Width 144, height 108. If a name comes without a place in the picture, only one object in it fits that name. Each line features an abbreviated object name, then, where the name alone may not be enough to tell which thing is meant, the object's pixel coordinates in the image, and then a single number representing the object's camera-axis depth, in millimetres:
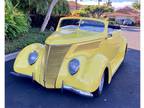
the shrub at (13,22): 3767
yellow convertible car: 1922
